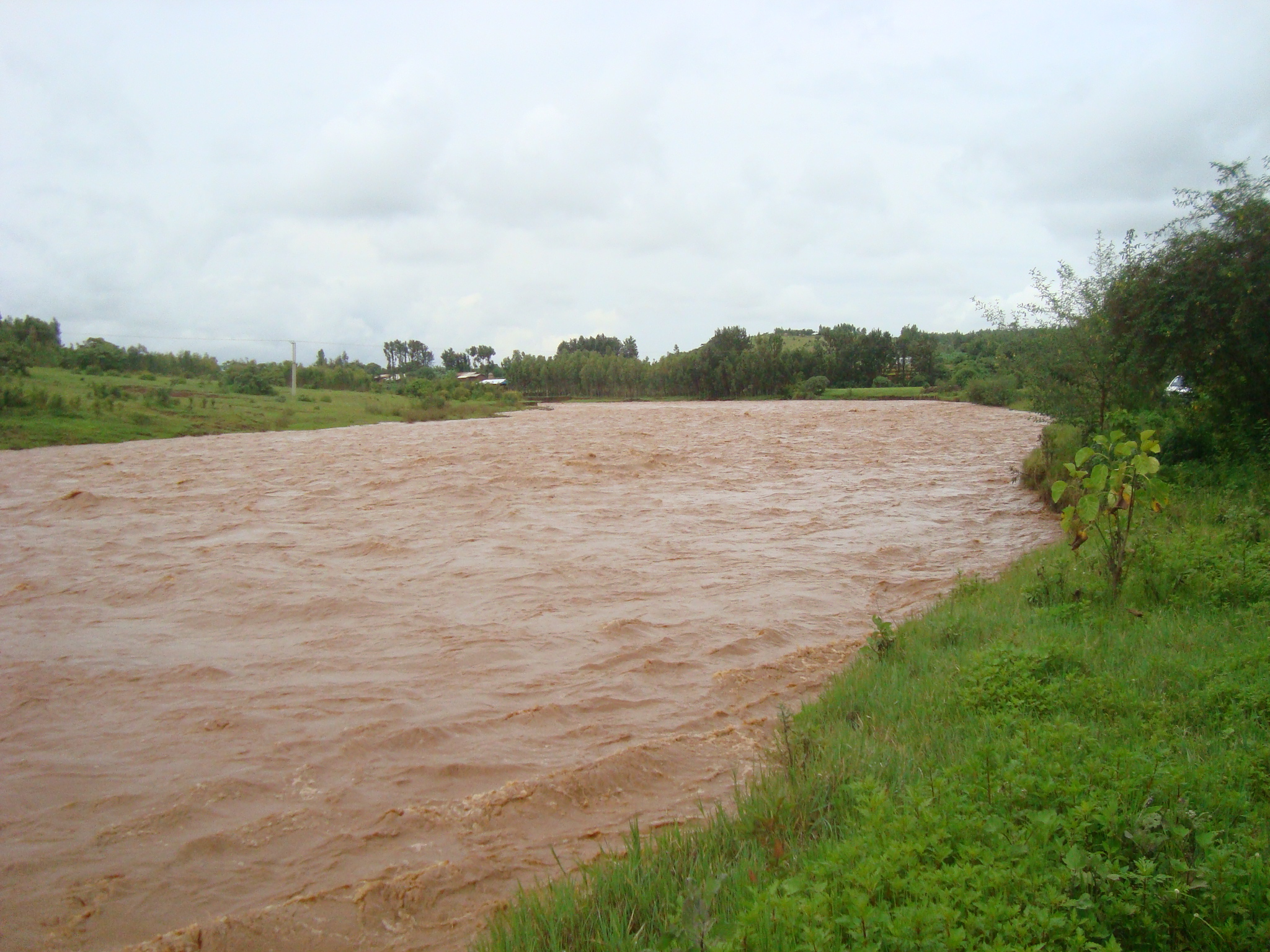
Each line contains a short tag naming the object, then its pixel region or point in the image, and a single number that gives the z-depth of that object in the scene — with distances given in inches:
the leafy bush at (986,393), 2421.3
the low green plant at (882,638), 299.6
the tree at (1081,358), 613.9
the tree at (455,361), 6702.8
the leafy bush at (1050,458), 690.2
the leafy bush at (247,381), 2546.8
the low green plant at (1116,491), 298.7
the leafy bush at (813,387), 4136.3
